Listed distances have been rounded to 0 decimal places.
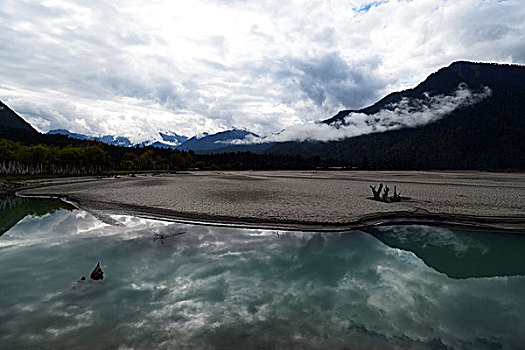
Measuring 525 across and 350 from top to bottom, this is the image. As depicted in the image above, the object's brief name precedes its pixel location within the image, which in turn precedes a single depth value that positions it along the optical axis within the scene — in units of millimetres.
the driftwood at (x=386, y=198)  31731
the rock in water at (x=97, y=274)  11352
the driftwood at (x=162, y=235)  17047
